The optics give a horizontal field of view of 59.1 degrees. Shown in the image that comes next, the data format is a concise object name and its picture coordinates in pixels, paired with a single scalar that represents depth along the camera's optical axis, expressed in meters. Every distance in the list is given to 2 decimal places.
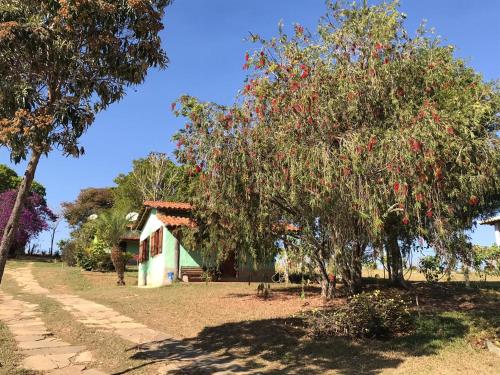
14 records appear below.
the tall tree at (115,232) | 21.67
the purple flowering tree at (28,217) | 37.28
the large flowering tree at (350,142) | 8.20
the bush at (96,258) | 28.56
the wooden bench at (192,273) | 20.36
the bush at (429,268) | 12.60
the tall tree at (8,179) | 45.84
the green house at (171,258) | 20.38
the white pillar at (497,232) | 30.77
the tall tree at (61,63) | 6.19
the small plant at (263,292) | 14.78
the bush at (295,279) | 20.62
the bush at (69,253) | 35.91
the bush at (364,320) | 8.94
